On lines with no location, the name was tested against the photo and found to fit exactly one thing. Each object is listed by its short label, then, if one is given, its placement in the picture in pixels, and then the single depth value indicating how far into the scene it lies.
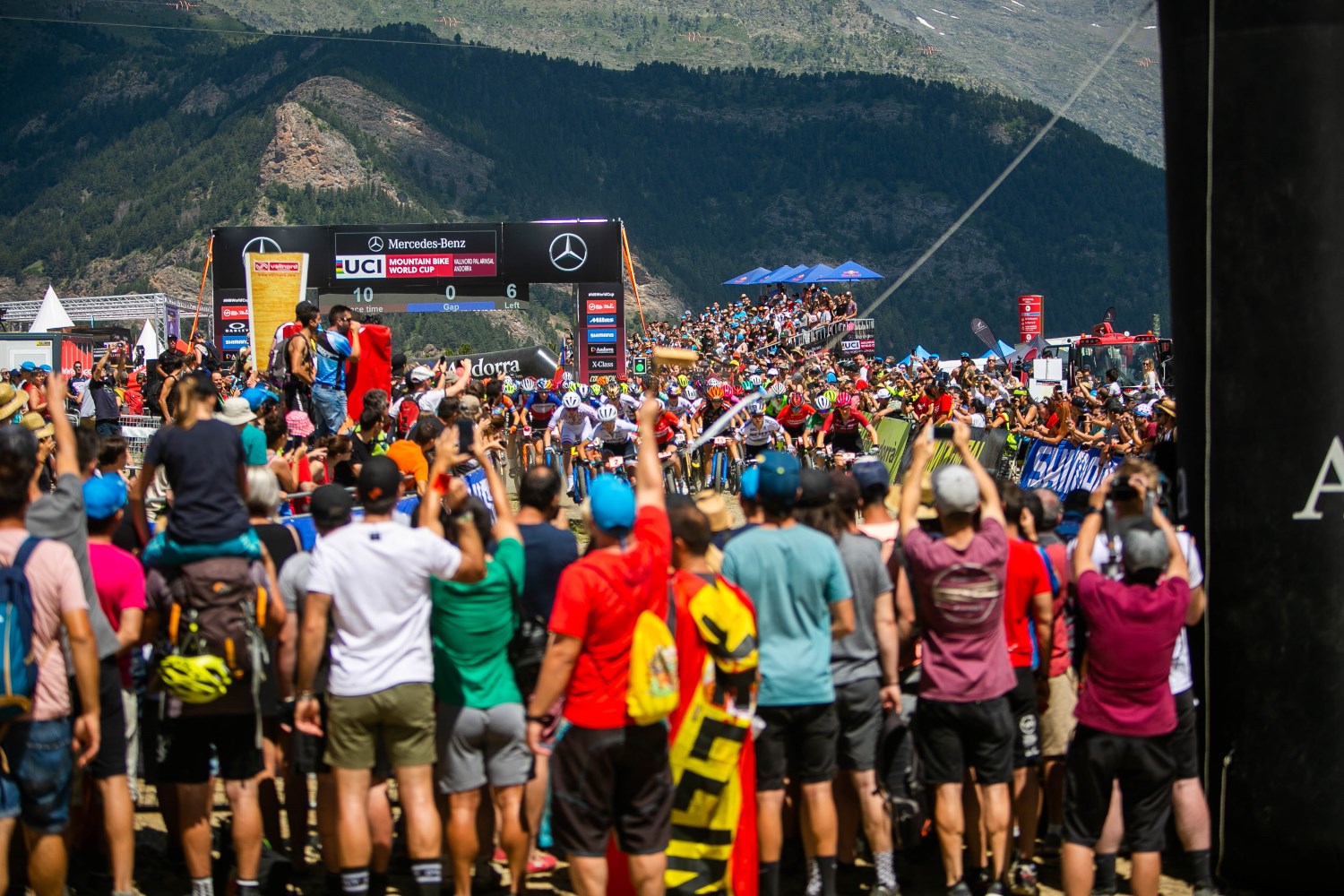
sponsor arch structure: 31.62
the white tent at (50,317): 35.03
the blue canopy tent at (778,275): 44.62
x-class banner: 32.28
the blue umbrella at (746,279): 47.83
